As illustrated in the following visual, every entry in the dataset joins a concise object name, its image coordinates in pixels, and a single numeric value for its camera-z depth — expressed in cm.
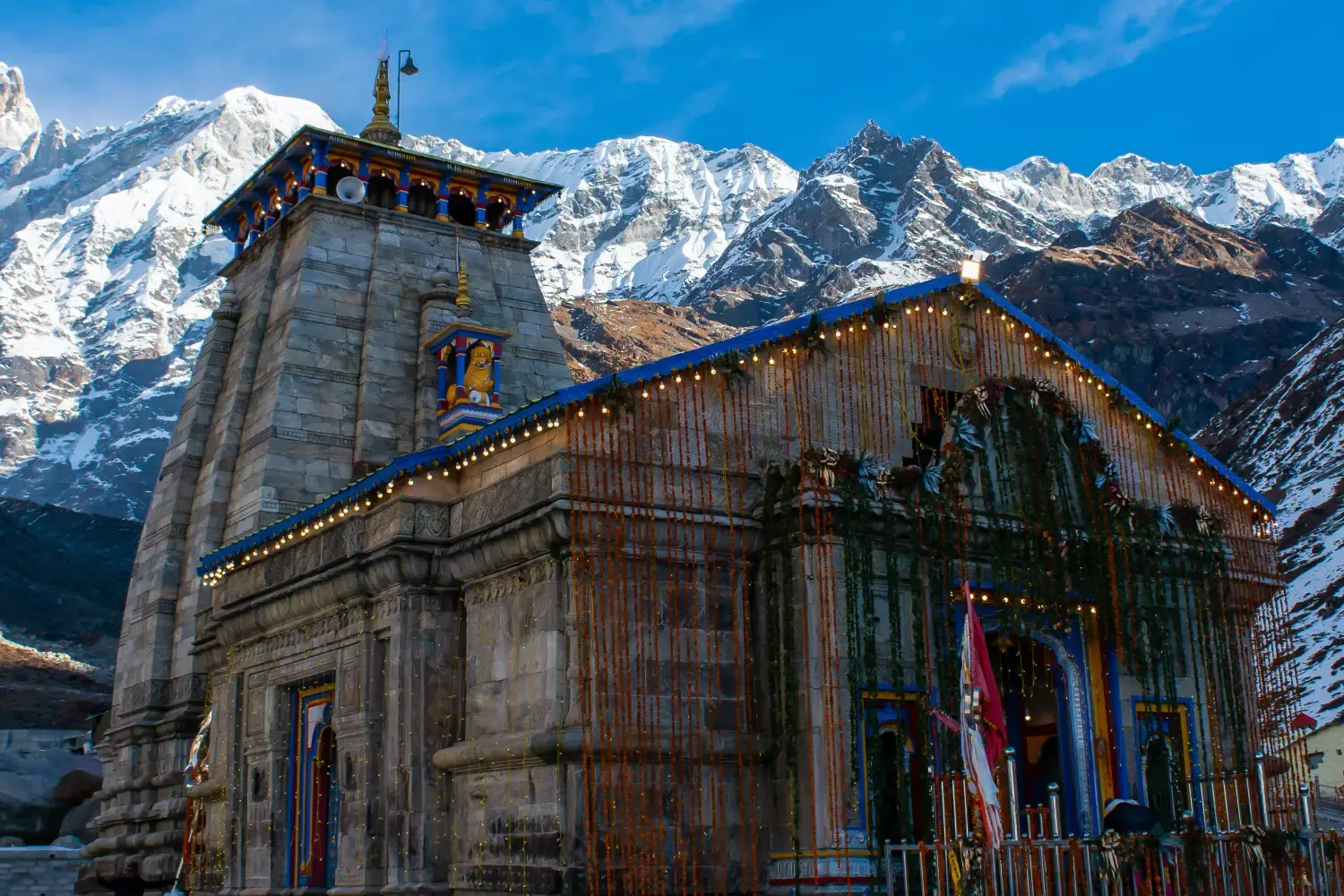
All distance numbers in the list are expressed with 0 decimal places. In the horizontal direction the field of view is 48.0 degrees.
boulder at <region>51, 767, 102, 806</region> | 4625
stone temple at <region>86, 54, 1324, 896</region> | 1880
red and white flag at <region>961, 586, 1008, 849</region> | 1708
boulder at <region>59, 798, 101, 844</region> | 4400
